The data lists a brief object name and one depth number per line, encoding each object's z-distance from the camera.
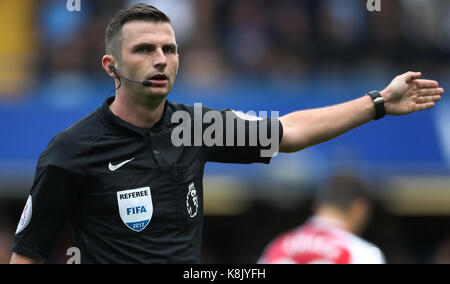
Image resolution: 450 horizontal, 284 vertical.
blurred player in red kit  9.41
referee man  7.02
